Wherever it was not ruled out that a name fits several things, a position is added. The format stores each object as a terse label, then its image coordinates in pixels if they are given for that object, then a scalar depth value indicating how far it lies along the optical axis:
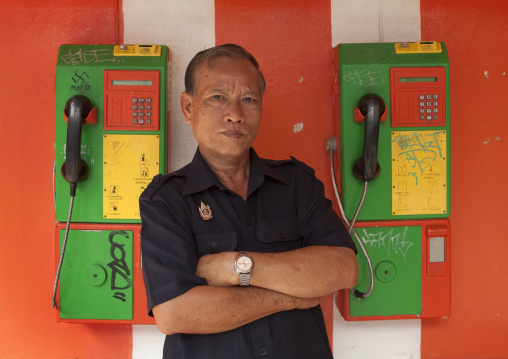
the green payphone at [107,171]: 2.11
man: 1.43
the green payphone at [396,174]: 2.15
